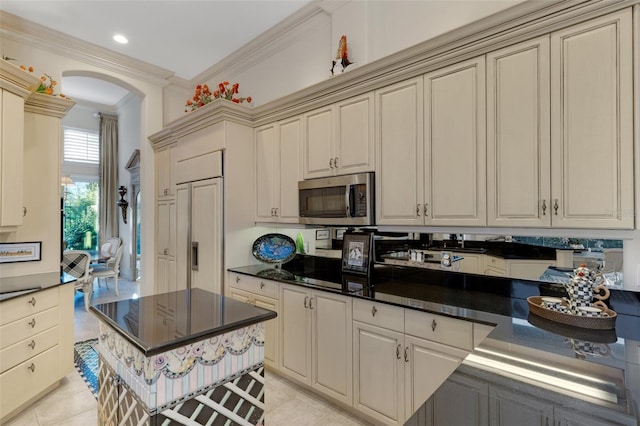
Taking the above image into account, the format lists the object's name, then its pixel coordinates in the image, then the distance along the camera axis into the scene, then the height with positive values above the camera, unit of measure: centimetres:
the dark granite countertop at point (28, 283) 237 -58
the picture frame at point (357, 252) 265 -33
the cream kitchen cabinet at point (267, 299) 279 -80
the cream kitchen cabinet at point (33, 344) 223 -101
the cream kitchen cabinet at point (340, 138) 253 +64
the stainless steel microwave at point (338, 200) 249 +11
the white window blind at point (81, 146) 685 +150
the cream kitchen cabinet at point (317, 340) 229 -99
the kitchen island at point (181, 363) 133 -70
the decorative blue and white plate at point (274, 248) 342 -38
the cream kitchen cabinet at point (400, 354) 177 -87
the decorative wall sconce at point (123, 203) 707 +23
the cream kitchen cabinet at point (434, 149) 199 +44
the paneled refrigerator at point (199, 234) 329 -24
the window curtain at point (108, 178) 714 +81
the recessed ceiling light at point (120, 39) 376 +209
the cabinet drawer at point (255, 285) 281 -67
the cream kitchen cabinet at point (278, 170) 307 +44
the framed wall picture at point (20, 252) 270 -33
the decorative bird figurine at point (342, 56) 283 +141
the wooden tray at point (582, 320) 150 -52
